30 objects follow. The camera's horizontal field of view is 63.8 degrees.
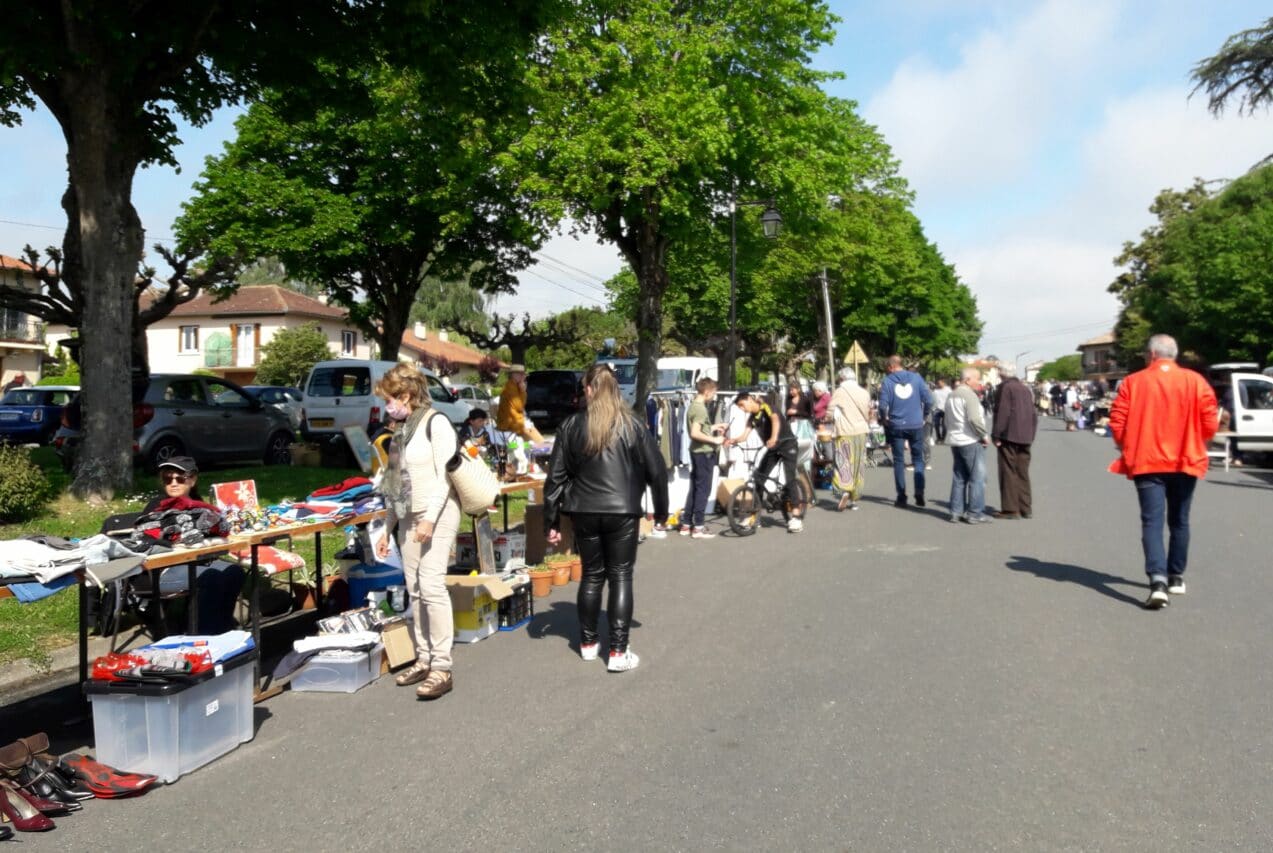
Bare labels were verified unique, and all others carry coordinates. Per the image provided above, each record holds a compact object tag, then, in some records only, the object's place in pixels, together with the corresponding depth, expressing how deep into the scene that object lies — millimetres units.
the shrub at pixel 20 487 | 10766
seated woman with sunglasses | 6586
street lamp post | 24469
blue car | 25047
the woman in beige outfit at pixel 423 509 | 5953
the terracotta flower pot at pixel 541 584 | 8945
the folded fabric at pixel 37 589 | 4449
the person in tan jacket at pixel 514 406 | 13516
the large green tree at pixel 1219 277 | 42500
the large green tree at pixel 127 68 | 11977
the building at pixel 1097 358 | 150425
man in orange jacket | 7473
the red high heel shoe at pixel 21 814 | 4035
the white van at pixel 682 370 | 32938
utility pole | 45188
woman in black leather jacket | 6242
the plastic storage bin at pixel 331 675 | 6031
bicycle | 11984
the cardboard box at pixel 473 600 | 7137
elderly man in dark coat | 12555
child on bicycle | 12141
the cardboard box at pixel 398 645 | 6360
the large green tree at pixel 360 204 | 25797
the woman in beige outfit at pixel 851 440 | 14758
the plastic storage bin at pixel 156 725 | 4605
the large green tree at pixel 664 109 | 22062
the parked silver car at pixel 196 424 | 16141
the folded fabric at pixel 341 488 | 7129
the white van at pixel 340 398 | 19312
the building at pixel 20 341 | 53219
